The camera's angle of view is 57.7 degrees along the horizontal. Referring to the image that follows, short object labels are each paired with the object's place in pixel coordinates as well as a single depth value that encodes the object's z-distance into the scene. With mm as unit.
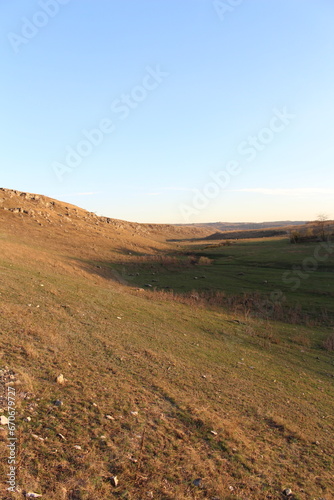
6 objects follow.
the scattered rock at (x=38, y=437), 5171
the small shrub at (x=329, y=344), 15727
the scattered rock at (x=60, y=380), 7145
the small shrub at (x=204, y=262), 46194
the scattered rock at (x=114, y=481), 4643
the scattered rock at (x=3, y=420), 5305
